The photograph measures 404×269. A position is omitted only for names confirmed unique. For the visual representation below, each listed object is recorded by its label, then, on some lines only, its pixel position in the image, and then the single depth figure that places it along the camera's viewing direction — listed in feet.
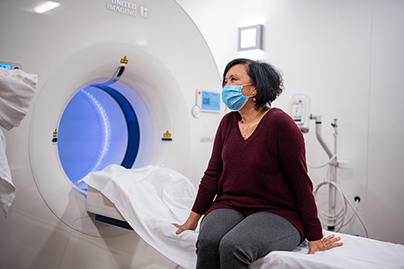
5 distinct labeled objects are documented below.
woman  3.55
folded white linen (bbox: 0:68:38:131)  3.74
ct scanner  4.65
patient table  3.27
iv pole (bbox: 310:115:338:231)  7.64
